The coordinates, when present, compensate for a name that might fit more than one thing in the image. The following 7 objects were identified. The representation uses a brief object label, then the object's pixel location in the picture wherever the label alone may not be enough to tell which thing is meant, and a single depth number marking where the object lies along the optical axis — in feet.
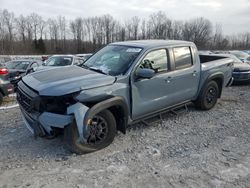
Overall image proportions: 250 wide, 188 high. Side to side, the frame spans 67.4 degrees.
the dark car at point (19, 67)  27.29
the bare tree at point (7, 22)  159.28
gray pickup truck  9.49
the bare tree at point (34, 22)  180.18
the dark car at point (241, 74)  26.20
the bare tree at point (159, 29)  182.32
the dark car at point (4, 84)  18.01
